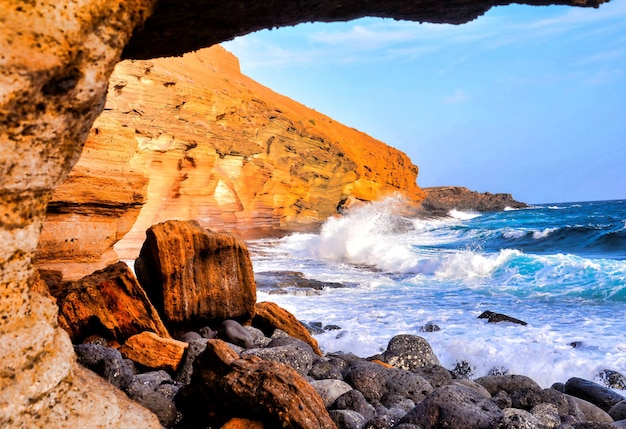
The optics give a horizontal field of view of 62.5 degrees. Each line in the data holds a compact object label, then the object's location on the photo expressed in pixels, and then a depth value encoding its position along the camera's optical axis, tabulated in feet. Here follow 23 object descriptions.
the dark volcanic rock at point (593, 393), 16.35
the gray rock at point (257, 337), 19.08
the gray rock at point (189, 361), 14.06
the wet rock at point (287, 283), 38.63
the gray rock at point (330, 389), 13.00
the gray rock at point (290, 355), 15.11
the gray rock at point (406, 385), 14.61
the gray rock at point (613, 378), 18.93
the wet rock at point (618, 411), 14.87
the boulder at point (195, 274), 20.62
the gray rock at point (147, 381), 11.22
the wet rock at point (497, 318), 27.55
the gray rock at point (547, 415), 12.50
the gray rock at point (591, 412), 14.62
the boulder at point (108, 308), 16.89
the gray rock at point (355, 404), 12.14
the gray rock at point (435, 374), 17.12
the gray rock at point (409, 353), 19.69
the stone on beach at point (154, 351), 14.64
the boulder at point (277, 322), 21.57
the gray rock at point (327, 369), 15.79
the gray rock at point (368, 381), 14.56
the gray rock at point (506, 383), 16.89
